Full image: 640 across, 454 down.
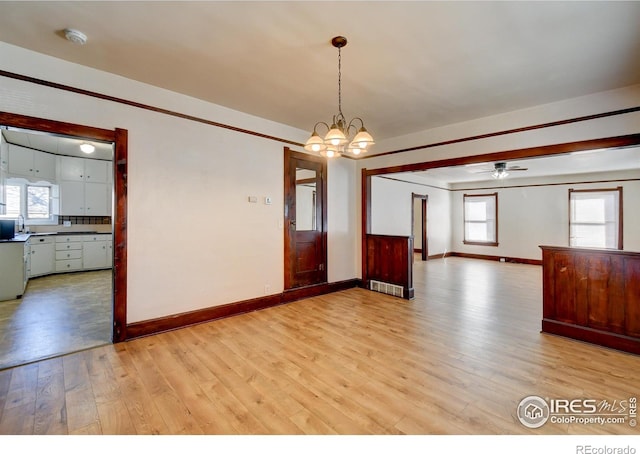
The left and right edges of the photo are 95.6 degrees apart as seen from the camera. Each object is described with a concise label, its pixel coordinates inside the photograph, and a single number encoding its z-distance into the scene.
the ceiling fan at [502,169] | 6.35
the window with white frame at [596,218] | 7.59
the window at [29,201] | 6.19
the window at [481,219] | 9.59
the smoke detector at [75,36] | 2.34
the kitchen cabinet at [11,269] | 4.41
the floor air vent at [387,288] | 5.01
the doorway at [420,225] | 9.16
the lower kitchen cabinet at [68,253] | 6.41
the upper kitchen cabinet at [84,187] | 6.95
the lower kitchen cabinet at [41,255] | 5.94
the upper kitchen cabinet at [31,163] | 6.01
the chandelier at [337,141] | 2.50
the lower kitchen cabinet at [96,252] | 6.79
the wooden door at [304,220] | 4.65
